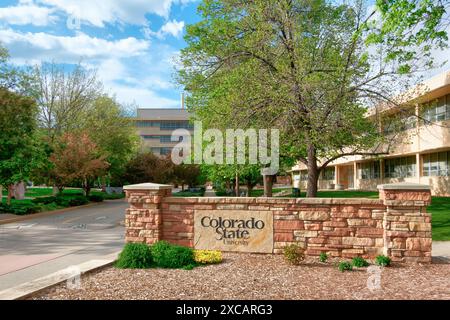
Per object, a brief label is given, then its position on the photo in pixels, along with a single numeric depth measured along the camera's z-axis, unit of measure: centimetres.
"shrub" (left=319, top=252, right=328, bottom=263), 824
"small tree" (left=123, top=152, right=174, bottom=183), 3629
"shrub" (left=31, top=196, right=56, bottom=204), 2470
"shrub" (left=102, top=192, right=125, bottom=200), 3619
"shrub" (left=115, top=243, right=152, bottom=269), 779
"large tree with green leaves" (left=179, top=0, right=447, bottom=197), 1405
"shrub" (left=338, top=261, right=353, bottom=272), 753
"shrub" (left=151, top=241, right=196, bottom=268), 783
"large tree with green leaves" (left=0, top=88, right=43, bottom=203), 1897
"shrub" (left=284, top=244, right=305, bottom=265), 791
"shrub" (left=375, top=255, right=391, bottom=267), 800
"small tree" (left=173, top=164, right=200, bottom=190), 4159
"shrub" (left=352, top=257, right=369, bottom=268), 788
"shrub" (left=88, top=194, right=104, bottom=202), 3048
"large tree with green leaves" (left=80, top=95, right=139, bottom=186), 3350
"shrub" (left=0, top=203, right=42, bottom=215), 1911
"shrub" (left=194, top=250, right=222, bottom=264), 814
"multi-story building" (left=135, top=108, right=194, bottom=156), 9319
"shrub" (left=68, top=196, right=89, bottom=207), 2564
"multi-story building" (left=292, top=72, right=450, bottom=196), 2554
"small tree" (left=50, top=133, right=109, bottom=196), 2591
